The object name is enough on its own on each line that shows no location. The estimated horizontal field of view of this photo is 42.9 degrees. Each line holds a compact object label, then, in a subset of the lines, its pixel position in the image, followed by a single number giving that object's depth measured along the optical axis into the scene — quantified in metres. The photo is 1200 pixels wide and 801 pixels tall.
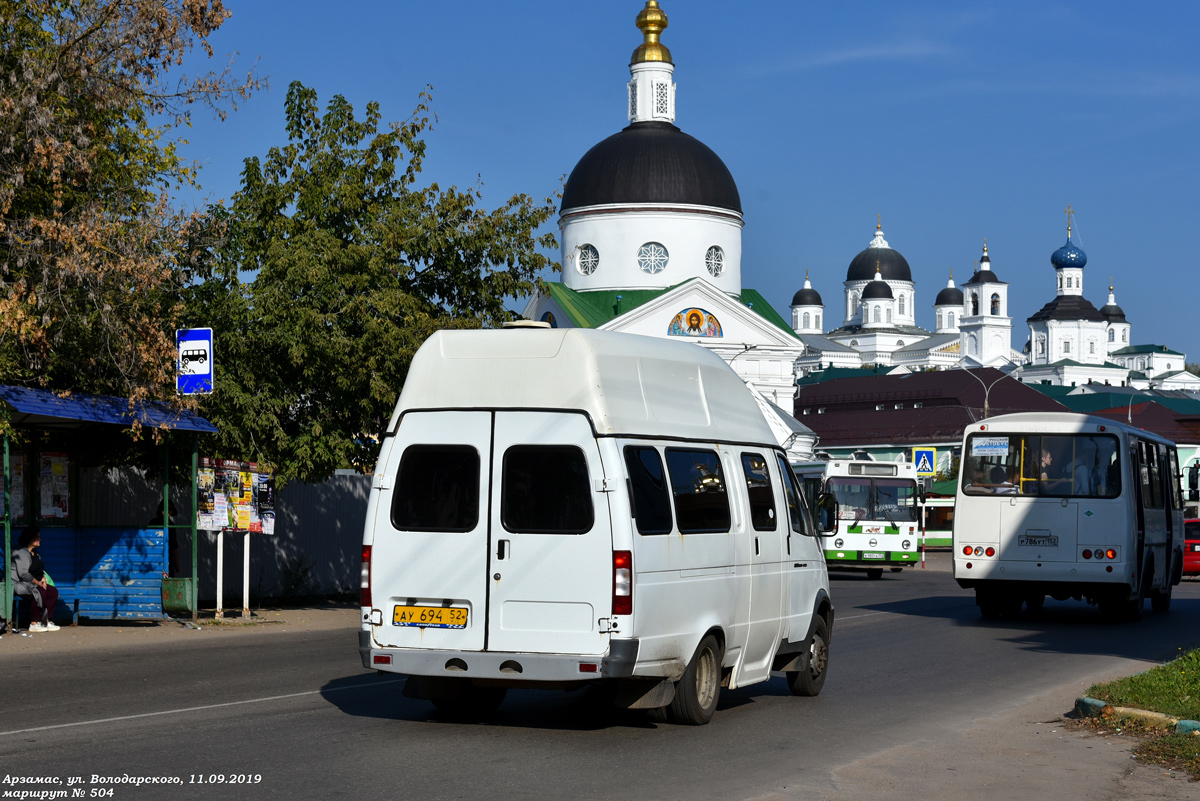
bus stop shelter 18.22
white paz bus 21.00
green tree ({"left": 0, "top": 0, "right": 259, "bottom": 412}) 16.59
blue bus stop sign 17.50
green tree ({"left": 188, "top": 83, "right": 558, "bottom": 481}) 20.19
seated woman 16.75
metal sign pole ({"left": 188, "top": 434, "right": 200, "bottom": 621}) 18.25
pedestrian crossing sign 41.99
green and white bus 35.81
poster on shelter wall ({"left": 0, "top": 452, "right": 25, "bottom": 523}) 17.97
